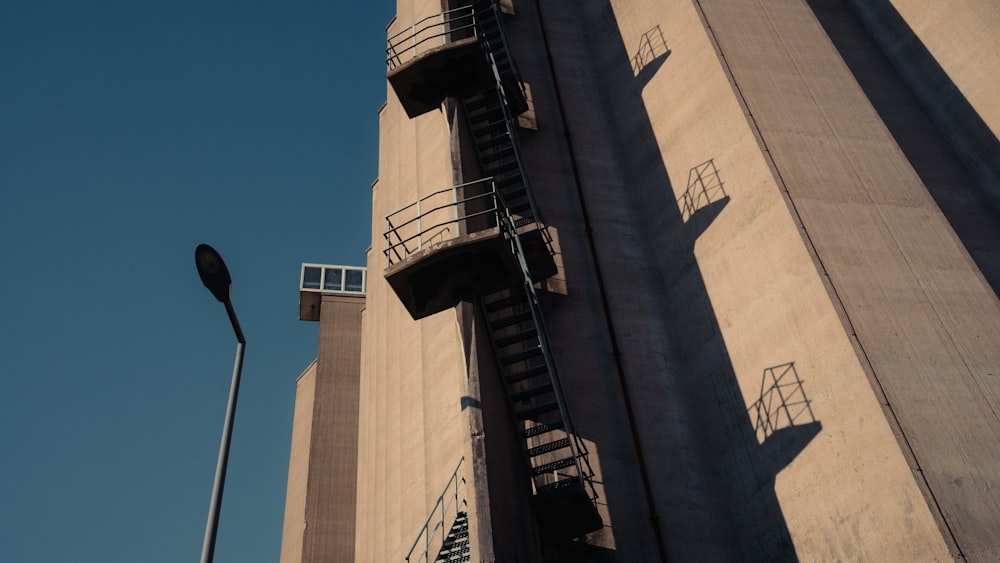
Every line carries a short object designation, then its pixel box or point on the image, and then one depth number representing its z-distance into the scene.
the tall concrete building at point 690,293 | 15.25
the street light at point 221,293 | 11.14
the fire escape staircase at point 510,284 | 15.53
